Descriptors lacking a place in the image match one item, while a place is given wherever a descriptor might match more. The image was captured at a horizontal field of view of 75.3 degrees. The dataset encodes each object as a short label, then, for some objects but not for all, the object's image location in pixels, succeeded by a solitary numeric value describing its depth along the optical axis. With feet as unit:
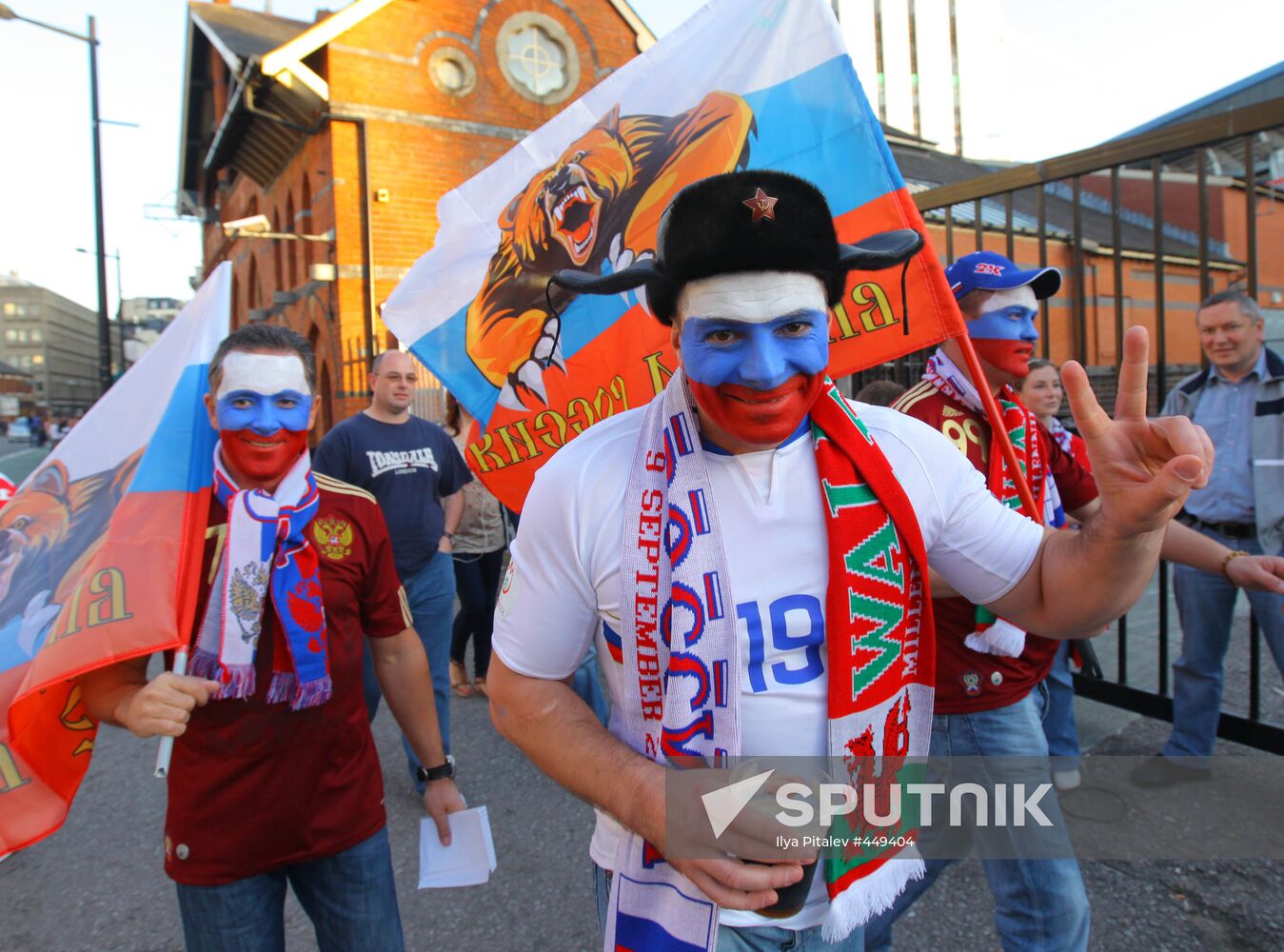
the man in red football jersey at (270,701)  6.32
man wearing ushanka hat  4.56
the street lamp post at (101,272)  48.96
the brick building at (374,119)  47.34
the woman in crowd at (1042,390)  13.33
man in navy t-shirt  14.43
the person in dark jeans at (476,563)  17.87
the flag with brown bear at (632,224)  8.16
